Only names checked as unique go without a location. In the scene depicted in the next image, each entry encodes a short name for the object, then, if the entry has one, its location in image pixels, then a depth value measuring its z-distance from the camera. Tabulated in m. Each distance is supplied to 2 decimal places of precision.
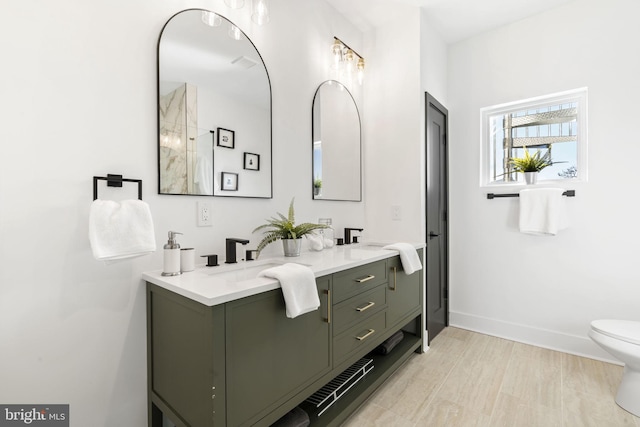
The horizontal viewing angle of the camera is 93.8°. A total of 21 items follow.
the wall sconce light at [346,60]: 2.38
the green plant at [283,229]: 1.75
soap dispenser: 1.26
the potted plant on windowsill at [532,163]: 2.51
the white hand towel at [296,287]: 1.15
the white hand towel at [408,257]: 1.96
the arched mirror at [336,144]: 2.24
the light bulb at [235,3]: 1.59
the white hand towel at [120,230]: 1.04
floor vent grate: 1.58
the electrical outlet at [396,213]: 2.55
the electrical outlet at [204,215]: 1.51
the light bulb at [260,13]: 1.67
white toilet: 1.62
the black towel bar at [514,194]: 2.34
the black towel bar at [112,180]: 1.17
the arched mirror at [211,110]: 1.41
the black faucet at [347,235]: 2.36
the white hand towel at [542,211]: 2.31
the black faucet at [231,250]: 1.51
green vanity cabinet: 1.01
